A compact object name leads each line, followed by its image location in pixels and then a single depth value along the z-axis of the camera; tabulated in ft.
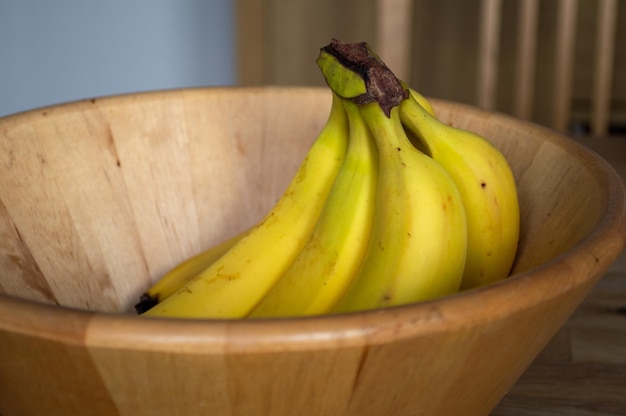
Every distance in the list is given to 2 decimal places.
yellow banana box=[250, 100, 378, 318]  1.46
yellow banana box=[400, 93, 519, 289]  1.56
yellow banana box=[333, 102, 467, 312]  1.32
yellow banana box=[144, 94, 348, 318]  1.54
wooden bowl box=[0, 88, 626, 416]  0.85
